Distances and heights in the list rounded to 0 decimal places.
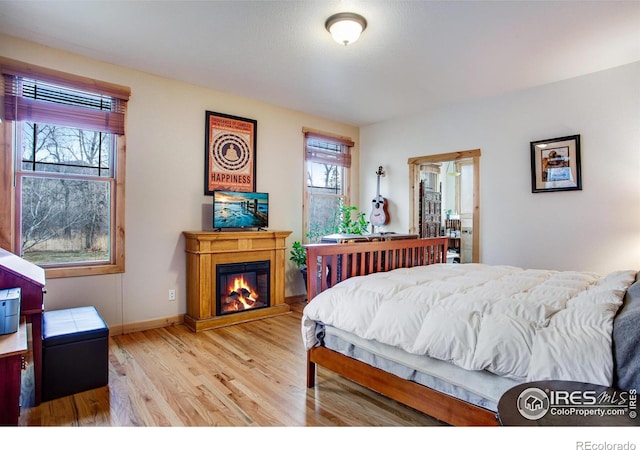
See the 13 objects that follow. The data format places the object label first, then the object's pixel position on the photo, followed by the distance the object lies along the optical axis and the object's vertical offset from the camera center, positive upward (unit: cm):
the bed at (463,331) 131 -45
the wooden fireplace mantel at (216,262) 360 -37
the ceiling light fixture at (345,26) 252 +146
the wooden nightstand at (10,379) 174 -76
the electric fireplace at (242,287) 376 -66
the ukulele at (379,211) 526 +25
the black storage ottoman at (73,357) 217 -83
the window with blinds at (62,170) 290 +51
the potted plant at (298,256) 472 -39
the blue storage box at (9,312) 183 -45
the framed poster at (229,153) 401 +87
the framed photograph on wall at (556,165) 361 +67
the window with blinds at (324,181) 503 +70
